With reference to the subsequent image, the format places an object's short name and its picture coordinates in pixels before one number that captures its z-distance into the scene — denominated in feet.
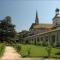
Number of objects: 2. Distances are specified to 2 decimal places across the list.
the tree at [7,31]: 85.65
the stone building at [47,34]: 47.98
